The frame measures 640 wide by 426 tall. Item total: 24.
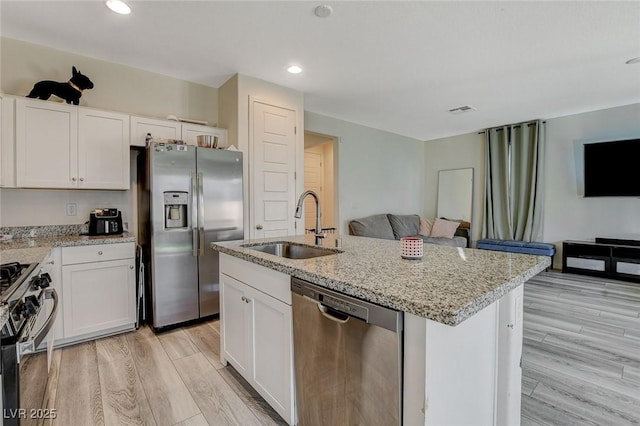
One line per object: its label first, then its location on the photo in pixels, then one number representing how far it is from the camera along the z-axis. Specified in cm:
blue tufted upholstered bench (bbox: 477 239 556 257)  480
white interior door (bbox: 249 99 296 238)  339
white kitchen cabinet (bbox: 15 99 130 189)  239
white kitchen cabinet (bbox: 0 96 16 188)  230
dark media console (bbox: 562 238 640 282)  415
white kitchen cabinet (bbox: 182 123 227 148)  317
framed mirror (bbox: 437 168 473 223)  615
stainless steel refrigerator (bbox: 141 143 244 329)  266
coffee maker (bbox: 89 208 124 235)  273
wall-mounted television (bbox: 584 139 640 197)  432
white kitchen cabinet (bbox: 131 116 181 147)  286
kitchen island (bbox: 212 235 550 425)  89
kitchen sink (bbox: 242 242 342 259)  197
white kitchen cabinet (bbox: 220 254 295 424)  145
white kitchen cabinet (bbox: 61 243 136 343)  238
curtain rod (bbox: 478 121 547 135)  516
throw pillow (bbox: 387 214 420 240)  563
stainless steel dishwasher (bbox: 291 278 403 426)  96
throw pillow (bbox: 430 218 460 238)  578
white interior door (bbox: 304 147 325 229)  636
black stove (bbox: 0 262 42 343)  103
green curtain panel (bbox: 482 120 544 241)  512
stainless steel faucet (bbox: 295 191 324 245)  211
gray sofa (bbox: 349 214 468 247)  507
